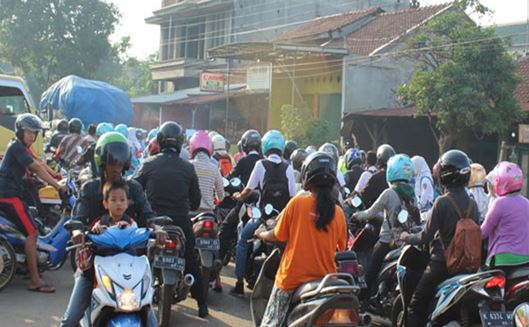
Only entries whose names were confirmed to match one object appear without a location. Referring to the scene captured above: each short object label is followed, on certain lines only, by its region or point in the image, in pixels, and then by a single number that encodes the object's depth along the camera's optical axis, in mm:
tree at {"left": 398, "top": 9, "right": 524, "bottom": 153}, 21406
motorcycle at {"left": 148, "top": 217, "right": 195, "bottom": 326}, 6637
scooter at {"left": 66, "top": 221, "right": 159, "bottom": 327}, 4551
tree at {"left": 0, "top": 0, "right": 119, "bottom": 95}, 45062
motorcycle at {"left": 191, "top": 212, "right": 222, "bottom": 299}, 7586
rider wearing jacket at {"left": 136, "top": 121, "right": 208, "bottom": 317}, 7031
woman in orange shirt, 4969
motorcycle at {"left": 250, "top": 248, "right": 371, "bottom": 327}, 4617
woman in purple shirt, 5852
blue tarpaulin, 23688
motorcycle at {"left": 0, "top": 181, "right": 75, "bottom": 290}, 7949
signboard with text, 36219
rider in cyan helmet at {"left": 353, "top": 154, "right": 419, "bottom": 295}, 7062
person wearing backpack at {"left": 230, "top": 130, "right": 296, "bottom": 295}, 8256
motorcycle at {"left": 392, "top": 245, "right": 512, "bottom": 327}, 5312
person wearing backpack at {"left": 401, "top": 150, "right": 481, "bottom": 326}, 5602
